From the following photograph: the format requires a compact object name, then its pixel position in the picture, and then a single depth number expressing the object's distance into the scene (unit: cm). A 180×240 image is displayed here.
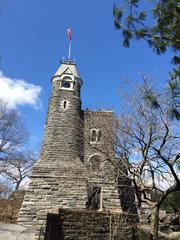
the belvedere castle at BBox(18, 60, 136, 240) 1259
